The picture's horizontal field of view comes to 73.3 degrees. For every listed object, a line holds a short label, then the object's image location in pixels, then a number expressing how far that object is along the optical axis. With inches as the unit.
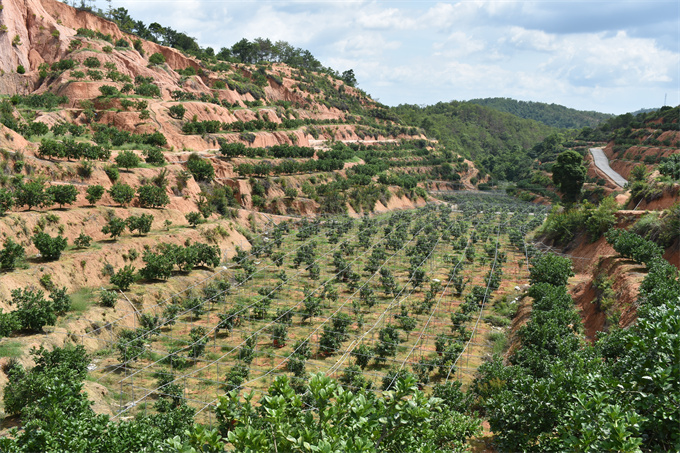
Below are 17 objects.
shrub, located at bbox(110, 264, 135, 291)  1009.5
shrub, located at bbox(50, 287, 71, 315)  846.7
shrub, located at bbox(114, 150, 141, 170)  1441.9
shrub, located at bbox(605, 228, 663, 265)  951.6
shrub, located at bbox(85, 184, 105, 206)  1225.4
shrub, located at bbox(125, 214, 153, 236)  1213.2
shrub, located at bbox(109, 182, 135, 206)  1285.7
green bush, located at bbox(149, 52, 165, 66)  2679.6
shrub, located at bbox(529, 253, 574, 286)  1027.3
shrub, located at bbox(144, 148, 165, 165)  1622.8
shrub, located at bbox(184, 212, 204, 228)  1434.5
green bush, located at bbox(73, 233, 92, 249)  1077.1
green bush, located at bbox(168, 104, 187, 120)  2182.6
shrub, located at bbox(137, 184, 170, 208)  1384.1
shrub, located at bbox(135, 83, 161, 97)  2220.7
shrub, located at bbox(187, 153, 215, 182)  1734.7
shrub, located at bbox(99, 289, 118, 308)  956.6
